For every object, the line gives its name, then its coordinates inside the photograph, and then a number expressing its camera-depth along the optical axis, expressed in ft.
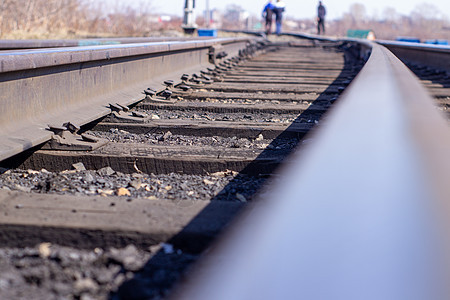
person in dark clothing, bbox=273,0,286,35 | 97.79
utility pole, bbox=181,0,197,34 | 83.30
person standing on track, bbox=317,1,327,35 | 110.73
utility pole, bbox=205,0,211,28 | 137.21
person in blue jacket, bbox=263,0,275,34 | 97.25
